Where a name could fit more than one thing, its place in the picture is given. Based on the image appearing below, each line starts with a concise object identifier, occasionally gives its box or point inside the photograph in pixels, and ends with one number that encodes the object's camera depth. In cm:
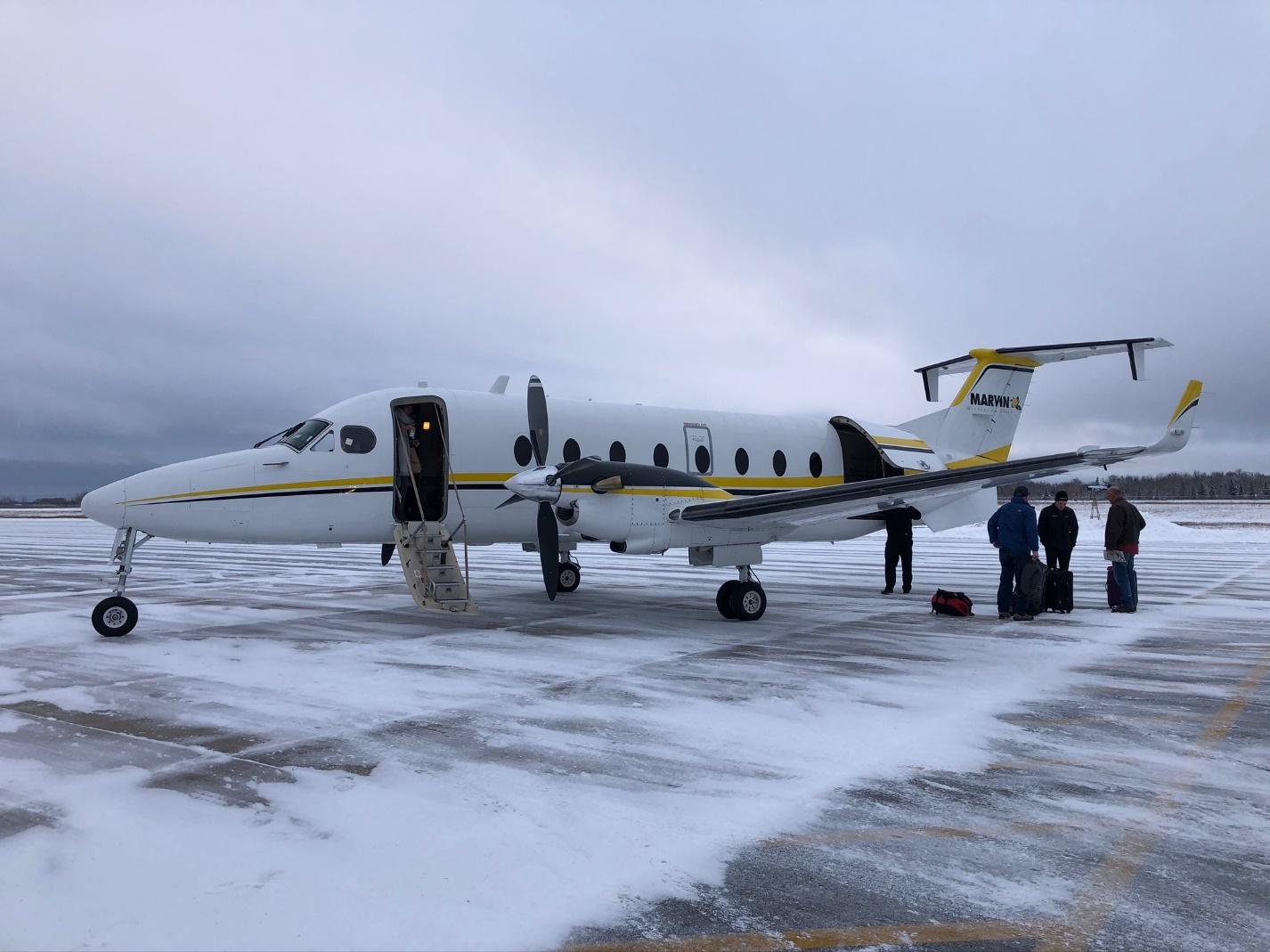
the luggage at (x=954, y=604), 1217
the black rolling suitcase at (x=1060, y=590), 1255
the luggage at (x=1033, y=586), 1173
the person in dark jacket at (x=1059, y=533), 1290
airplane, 1055
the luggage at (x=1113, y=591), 1265
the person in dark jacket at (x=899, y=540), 1517
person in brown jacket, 1230
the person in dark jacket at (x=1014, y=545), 1188
